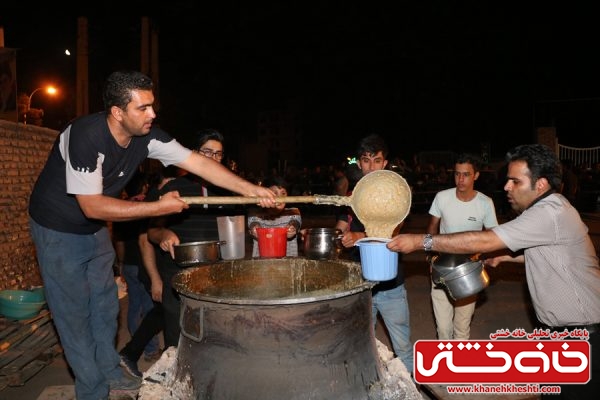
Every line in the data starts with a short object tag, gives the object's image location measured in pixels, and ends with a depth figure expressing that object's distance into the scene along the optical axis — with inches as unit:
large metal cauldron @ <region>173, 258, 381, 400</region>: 91.7
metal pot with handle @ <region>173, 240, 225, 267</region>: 126.2
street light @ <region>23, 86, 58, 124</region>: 833.8
